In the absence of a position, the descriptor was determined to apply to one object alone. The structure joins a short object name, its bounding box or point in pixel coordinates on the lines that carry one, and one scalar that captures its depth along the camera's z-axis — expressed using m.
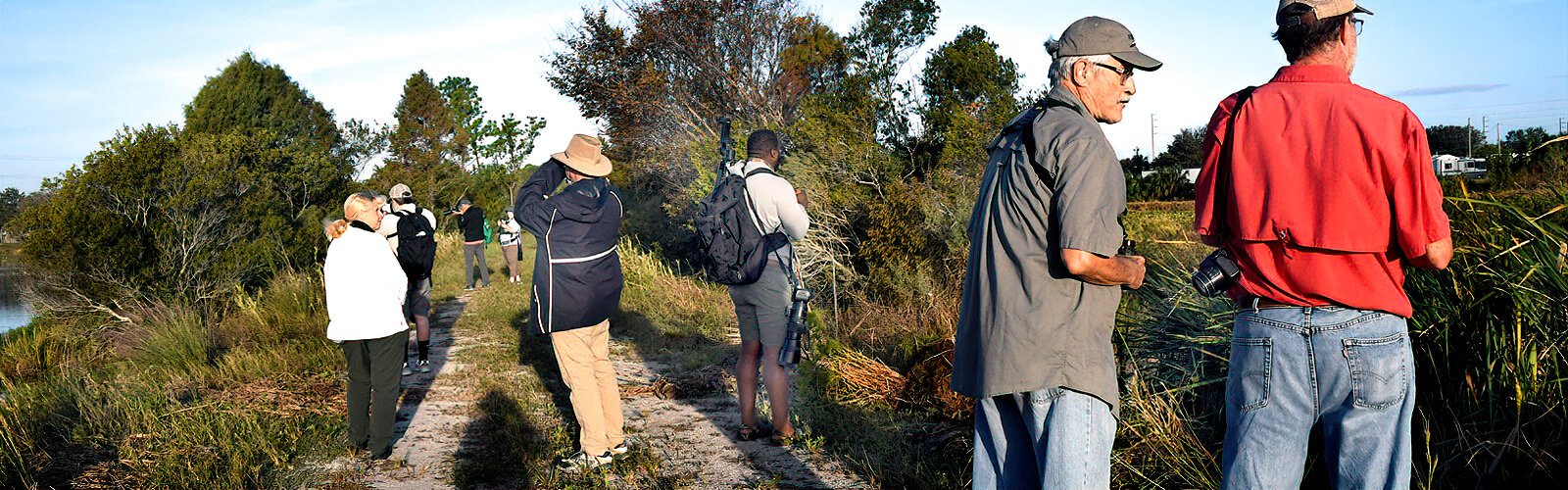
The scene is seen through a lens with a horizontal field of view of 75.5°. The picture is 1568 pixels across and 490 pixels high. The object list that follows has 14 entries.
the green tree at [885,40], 11.76
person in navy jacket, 4.98
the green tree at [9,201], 51.26
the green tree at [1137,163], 35.80
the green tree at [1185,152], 41.34
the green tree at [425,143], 35.88
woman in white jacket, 5.38
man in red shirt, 2.34
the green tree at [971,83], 10.89
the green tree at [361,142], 32.12
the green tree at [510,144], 44.62
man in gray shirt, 2.36
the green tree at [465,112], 41.16
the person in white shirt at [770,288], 5.15
